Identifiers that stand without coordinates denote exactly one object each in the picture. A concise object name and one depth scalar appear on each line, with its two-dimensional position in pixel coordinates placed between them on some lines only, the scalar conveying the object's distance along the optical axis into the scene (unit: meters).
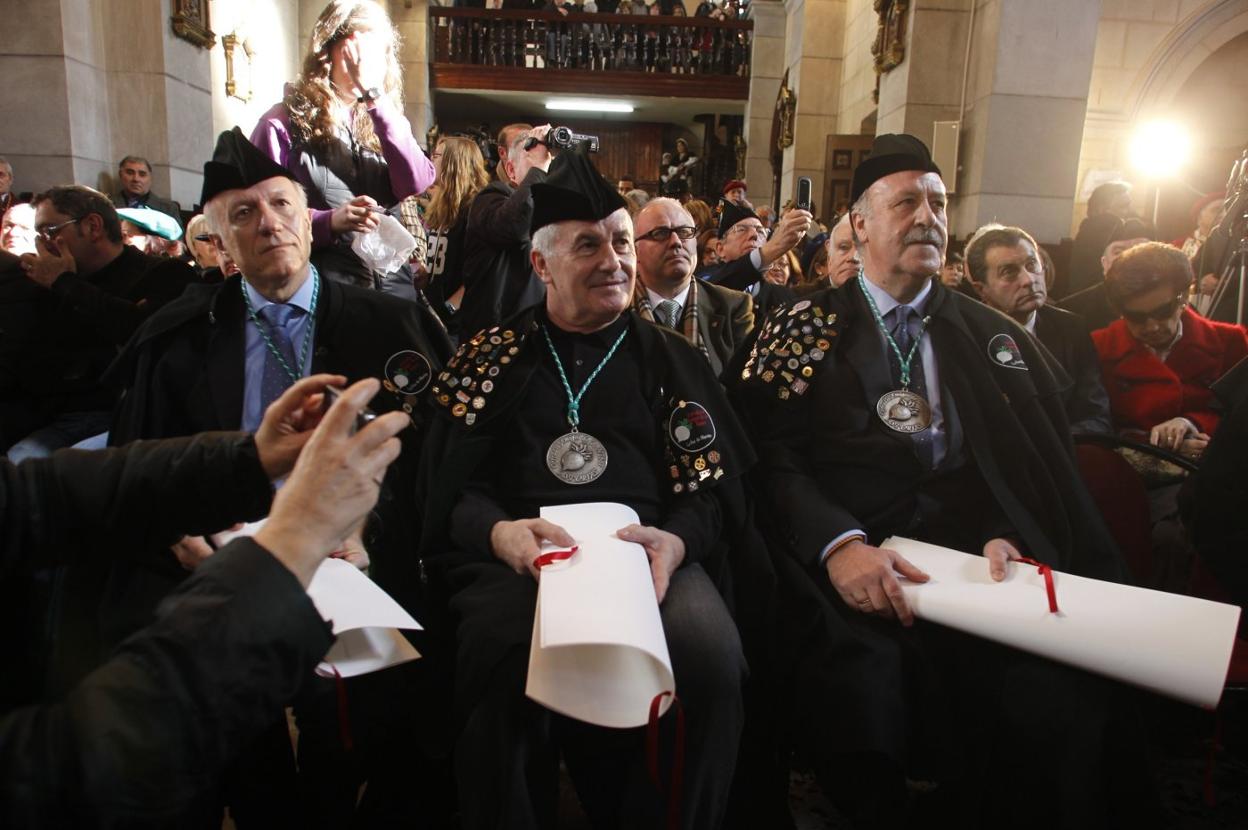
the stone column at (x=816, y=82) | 11.33
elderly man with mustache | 1.79
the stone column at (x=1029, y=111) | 6.34
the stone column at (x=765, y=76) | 13.83
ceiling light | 16.45
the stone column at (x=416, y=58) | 13.80
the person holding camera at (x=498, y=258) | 3.32
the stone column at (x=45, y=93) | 6.27
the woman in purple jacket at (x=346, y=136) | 2.83
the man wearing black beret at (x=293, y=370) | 2.03
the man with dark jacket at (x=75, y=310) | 3.23
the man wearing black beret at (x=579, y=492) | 1.75
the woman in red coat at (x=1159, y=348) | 3.24
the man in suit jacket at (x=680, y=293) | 3.44
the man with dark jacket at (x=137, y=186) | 6.58
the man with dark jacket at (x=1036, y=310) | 3.18
